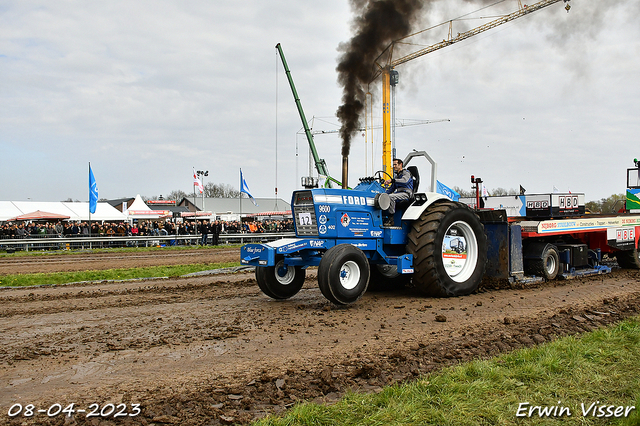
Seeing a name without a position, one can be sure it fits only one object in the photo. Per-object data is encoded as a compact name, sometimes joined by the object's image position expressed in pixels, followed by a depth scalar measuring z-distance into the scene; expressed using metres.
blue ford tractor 7.85
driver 8.97
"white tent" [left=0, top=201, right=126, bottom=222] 39.94
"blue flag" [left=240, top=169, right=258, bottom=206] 38.62
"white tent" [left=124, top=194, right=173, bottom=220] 52.59
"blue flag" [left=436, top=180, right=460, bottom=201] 10.10
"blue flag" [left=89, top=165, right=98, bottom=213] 27.33
